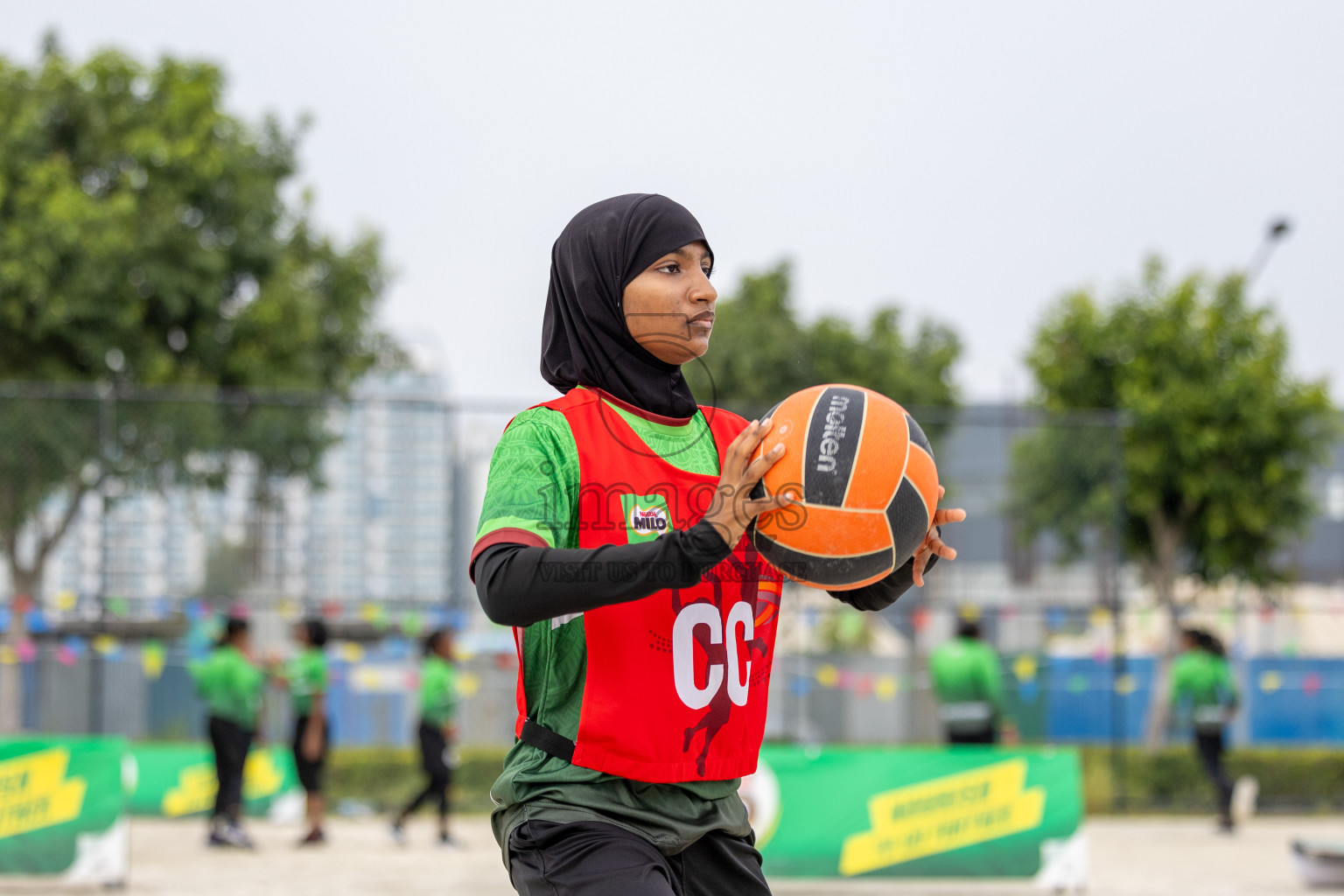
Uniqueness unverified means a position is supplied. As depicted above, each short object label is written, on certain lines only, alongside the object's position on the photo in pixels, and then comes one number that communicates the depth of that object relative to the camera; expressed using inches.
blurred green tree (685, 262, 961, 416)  900.6
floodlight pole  762.4
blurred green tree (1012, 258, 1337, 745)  691.4
